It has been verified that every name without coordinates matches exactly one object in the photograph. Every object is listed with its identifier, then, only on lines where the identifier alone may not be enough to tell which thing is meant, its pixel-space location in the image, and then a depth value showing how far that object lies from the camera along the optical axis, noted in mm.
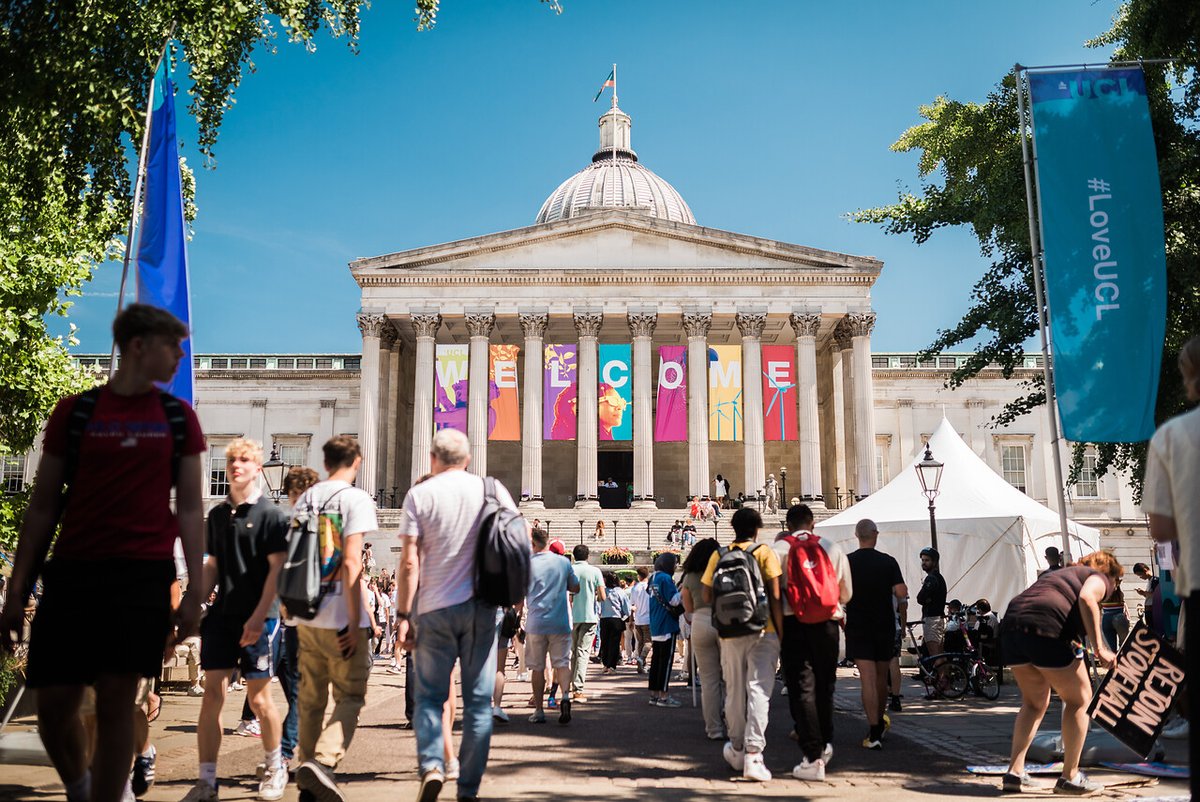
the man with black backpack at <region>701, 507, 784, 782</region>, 7590
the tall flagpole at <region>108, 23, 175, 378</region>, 9050
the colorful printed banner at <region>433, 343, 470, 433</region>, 39094
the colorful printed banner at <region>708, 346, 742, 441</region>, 39000
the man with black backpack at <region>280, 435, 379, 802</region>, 5867
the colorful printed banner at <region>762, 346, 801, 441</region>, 38469
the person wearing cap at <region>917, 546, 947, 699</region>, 14180
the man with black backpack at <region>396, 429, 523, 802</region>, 5750
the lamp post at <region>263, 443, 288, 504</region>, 17036
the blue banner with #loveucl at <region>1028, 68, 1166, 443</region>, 9828
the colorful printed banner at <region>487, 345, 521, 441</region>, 38719
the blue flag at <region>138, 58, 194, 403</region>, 9039
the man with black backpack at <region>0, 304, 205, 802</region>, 4266
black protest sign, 6961
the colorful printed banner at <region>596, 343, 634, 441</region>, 38875
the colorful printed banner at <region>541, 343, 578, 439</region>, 39188
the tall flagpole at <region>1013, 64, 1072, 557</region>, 10156
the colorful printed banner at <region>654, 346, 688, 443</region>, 38438
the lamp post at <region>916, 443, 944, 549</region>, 18781
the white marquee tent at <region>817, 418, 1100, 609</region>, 19625
